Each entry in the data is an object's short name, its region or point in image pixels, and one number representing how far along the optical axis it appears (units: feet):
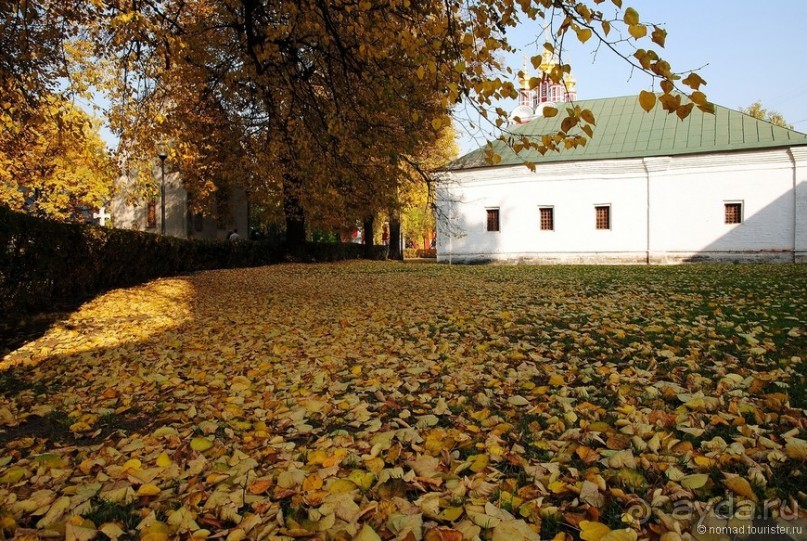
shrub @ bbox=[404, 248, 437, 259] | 164.76
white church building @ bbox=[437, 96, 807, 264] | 72.79
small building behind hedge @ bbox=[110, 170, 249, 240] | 108.06
